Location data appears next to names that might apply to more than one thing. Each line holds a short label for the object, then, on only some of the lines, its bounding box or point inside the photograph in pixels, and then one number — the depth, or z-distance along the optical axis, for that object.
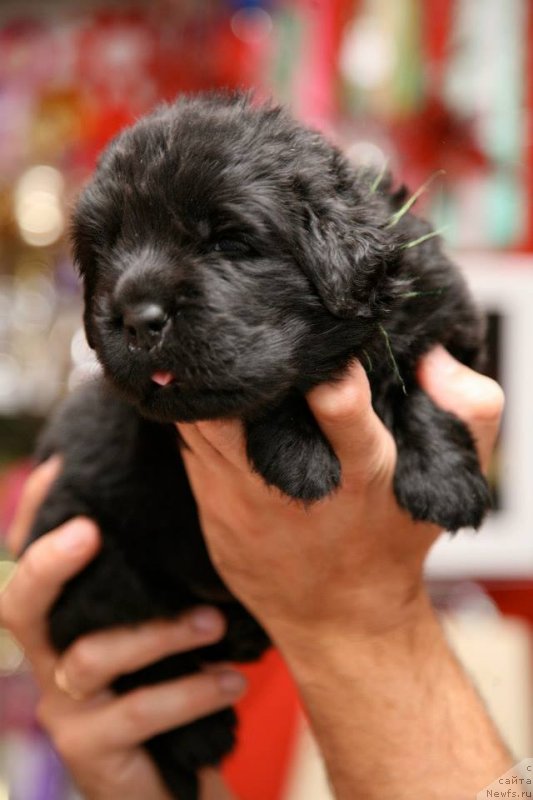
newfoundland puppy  0.59
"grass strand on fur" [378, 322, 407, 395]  0.64
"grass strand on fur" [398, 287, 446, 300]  0.64
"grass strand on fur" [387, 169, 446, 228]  0.65
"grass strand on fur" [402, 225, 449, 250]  0.64
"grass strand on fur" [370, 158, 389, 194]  0.66
